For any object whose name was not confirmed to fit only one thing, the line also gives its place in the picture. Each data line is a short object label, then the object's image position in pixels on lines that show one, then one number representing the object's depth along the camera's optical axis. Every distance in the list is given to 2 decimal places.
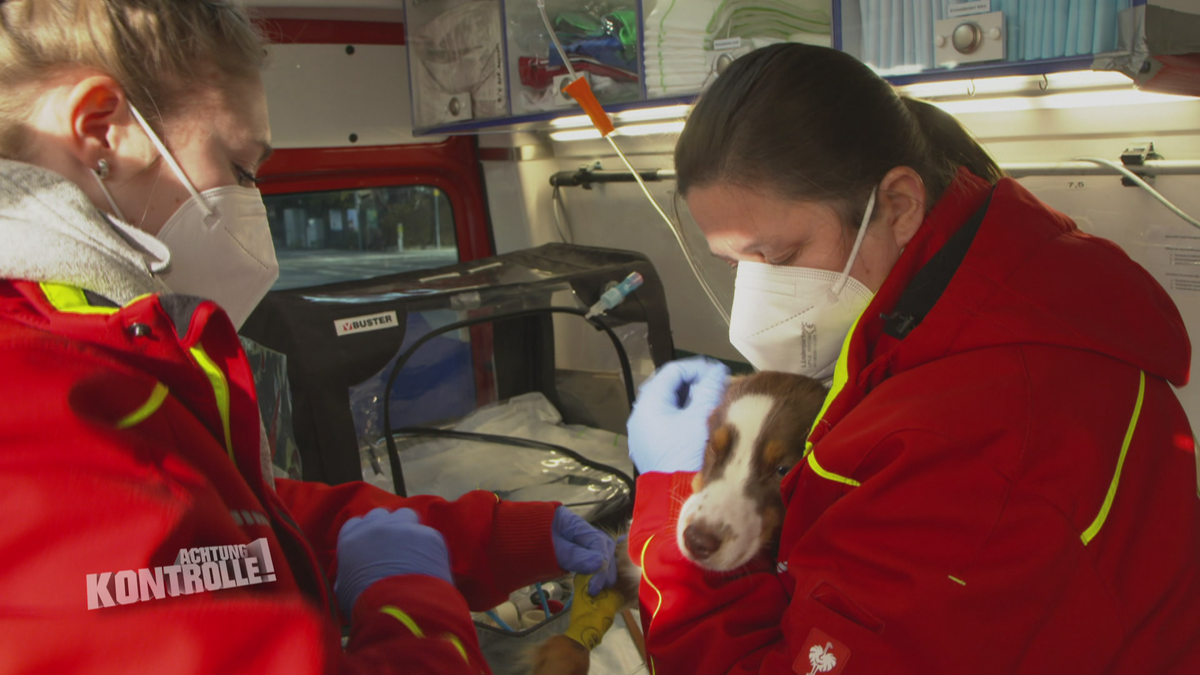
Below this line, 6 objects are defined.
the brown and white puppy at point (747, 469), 1.25
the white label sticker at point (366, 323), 2.16
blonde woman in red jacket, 0.65
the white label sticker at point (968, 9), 1.49
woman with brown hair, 0.84
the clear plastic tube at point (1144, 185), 1.53
